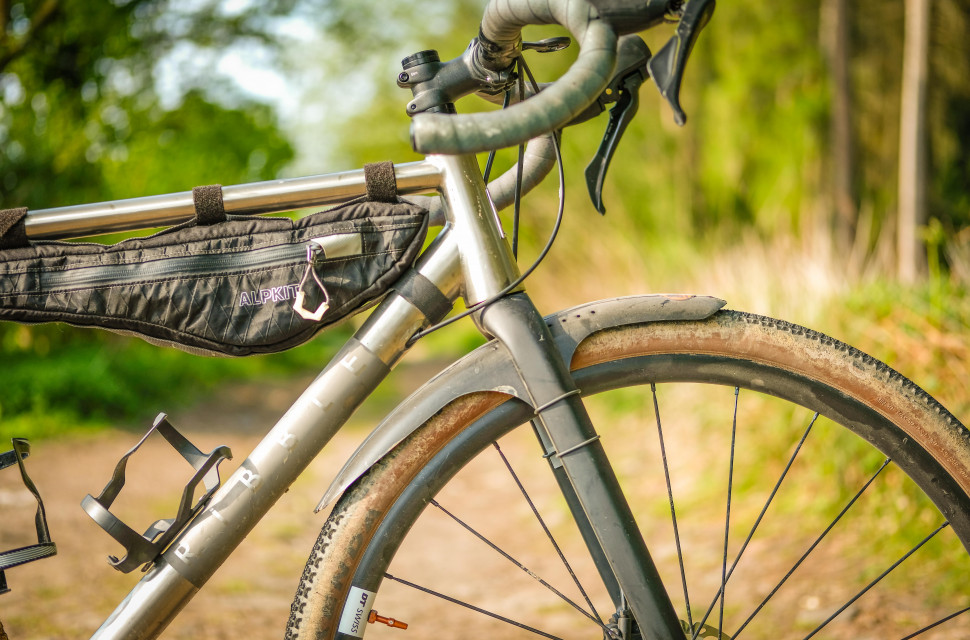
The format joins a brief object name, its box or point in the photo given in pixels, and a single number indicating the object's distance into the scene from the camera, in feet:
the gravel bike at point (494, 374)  3.16
